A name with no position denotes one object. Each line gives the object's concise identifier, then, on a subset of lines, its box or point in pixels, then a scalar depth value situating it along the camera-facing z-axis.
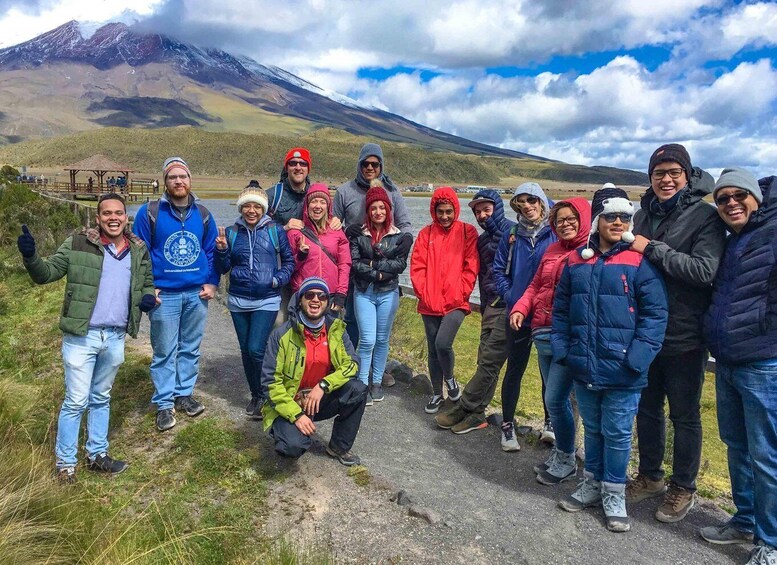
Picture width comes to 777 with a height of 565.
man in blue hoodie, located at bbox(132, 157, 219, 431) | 4.75
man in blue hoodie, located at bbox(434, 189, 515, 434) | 5.02
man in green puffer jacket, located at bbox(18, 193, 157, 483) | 4.02
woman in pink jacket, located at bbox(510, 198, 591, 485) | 4.12
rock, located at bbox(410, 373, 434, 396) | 6.48
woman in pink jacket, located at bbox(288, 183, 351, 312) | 5.12
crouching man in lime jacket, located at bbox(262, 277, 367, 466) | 4.19
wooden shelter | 42.31
